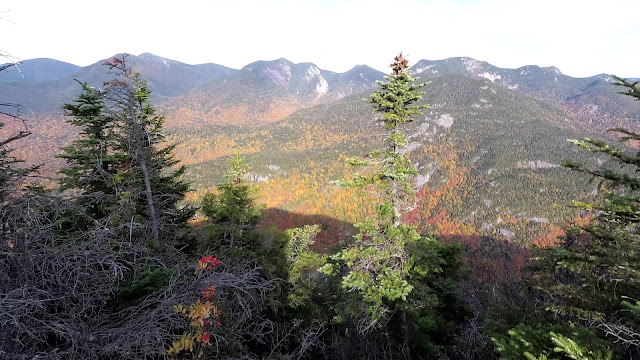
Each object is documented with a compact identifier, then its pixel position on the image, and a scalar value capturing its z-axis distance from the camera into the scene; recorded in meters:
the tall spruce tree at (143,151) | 10.07
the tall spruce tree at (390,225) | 9.82
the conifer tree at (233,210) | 13.76
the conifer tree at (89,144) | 11.41
